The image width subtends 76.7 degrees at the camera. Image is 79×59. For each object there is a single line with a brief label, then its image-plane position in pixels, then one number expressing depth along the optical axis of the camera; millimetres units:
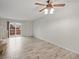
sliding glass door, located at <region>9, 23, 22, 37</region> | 6005
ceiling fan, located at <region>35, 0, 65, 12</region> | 2084
